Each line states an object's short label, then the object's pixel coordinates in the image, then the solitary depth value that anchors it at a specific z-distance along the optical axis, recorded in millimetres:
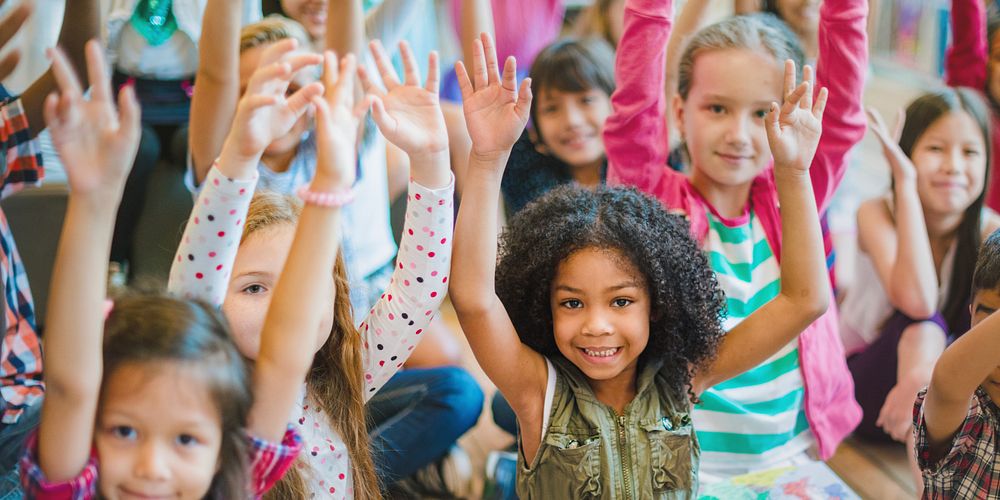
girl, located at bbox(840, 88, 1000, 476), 1762
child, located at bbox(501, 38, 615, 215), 1729
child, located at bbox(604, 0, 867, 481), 1312
